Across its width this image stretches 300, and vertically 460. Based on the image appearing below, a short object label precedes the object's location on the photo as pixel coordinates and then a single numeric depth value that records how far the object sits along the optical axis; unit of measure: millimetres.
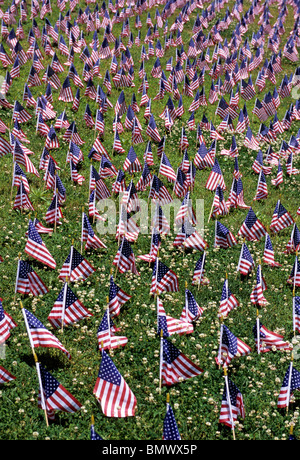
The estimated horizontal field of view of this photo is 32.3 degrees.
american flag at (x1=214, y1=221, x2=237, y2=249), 14567
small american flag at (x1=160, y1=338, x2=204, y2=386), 8969
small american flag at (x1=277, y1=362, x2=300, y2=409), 8930
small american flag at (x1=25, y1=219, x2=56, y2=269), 12516
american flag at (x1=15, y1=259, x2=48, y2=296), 11445
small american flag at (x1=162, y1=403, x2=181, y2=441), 7414
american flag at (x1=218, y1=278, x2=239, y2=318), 11578
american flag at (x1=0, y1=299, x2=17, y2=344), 9883
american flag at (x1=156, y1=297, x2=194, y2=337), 10289
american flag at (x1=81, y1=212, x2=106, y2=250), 13586
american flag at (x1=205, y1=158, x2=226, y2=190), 17469
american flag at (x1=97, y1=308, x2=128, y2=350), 10016
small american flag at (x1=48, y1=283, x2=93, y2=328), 10523
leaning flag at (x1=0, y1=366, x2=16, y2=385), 9016
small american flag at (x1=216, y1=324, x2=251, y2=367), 10031
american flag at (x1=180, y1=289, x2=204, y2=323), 11164
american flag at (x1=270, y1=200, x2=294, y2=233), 16031
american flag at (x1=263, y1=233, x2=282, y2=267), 14016
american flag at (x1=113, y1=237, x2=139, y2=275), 12664
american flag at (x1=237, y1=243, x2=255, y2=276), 13406
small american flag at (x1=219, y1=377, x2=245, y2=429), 8297
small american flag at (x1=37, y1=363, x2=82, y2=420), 8094
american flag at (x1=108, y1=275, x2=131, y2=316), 11062
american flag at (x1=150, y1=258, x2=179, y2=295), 11998
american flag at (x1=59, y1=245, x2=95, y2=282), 12180
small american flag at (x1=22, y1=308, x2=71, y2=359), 9266
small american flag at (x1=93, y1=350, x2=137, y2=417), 8352
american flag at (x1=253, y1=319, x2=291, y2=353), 10695
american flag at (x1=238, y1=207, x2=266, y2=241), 15206
